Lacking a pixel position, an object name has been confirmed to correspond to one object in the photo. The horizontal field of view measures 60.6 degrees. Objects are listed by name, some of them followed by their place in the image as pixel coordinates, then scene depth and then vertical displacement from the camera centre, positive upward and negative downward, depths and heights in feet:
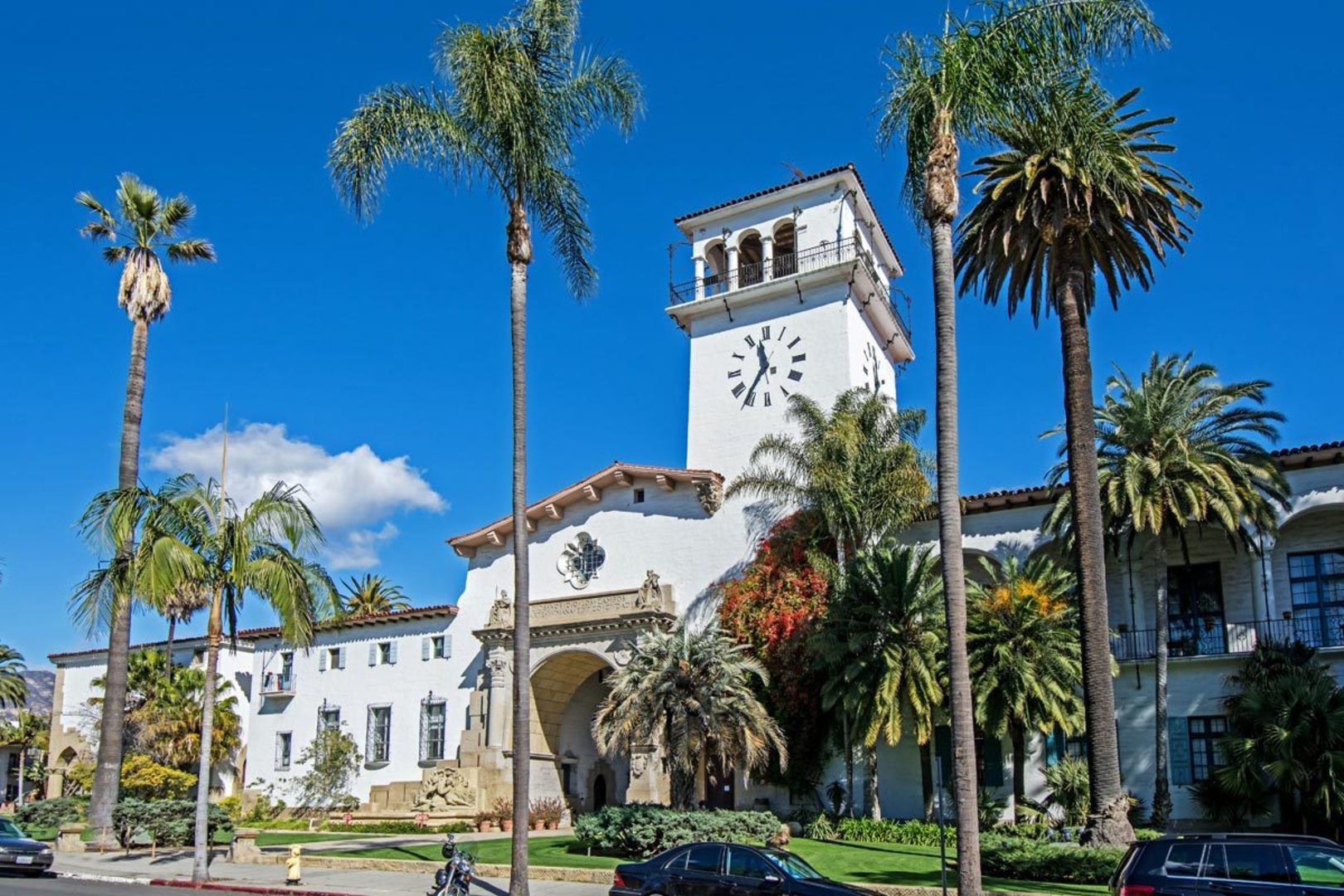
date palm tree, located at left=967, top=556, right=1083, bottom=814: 92.43 +1.61
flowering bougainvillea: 107.65 +5.12
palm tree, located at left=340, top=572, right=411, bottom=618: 228.43 +16.23
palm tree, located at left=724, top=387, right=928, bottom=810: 105.91 +19.07
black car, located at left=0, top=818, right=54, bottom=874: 79.66 -11.92
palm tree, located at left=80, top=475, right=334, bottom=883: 81.92 +9.24
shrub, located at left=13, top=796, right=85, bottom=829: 114.32 -13.00
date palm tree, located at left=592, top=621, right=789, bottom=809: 88.89 -2.45
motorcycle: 65.57 -11.11
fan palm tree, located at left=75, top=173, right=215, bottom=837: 109.40 +41.00
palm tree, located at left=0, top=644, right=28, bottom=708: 200.34 +0.02
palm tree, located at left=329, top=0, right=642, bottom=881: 72.43 +35.56
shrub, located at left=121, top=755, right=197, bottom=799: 136.15 -11.70
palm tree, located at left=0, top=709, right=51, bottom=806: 213.05 -9.21
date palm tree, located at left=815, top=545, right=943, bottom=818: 95.81 +2.56
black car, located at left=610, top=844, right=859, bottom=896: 56.08 -9.71
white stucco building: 124.88 +12.93
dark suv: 43.78 -7.26
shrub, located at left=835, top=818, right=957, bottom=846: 93.45 -12.61
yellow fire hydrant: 77.51 -12.51
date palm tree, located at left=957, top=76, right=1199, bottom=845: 70.95 +30.52
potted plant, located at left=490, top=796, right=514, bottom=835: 122.21 -13.94
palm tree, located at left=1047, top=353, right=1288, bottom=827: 93.61 +16.98
